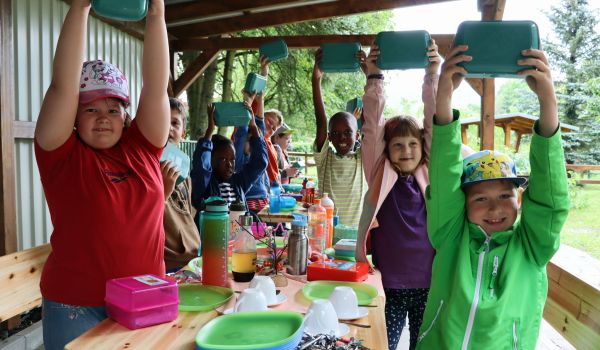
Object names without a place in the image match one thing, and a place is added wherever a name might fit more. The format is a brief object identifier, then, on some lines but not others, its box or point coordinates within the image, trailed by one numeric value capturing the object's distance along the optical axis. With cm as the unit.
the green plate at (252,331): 113
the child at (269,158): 411
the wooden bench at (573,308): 191
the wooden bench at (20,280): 240
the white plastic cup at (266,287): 155
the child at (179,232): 244
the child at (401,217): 214
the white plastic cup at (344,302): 144
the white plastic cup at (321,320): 129
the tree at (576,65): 1630
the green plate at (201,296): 149
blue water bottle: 407
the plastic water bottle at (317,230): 232
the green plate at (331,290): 163
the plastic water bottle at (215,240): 167
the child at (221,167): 362
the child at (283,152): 698
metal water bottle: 193
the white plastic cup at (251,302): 141
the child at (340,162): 358
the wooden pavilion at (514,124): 1479
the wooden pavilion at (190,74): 218
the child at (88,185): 147
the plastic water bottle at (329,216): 259
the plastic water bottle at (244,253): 182
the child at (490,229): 150
